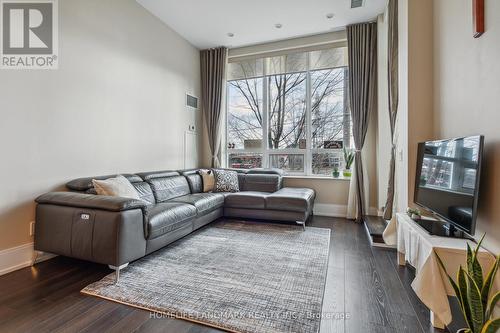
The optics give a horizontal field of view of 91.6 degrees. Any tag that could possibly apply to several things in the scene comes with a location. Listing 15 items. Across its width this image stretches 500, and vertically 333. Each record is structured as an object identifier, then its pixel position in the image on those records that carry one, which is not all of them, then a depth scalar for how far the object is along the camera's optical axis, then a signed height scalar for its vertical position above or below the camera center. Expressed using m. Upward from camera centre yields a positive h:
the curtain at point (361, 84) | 4.02 +1.32
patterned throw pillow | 4.20 -0.31
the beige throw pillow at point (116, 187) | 2.55 -0.26
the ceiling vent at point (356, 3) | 3.48 +2.33
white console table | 1.39 -0.63
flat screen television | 1.47 -0.11
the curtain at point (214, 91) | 5.03 +1.52
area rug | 1.59 -0.99
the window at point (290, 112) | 4.55 +1.03
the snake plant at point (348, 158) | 4.39 +0.10
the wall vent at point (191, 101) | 4.83 +1.26
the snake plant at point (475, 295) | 1.10 -0.62
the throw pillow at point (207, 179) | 4.23 -0.28
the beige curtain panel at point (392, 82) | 3.05 +1.07
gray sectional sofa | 2.03 -0.56
